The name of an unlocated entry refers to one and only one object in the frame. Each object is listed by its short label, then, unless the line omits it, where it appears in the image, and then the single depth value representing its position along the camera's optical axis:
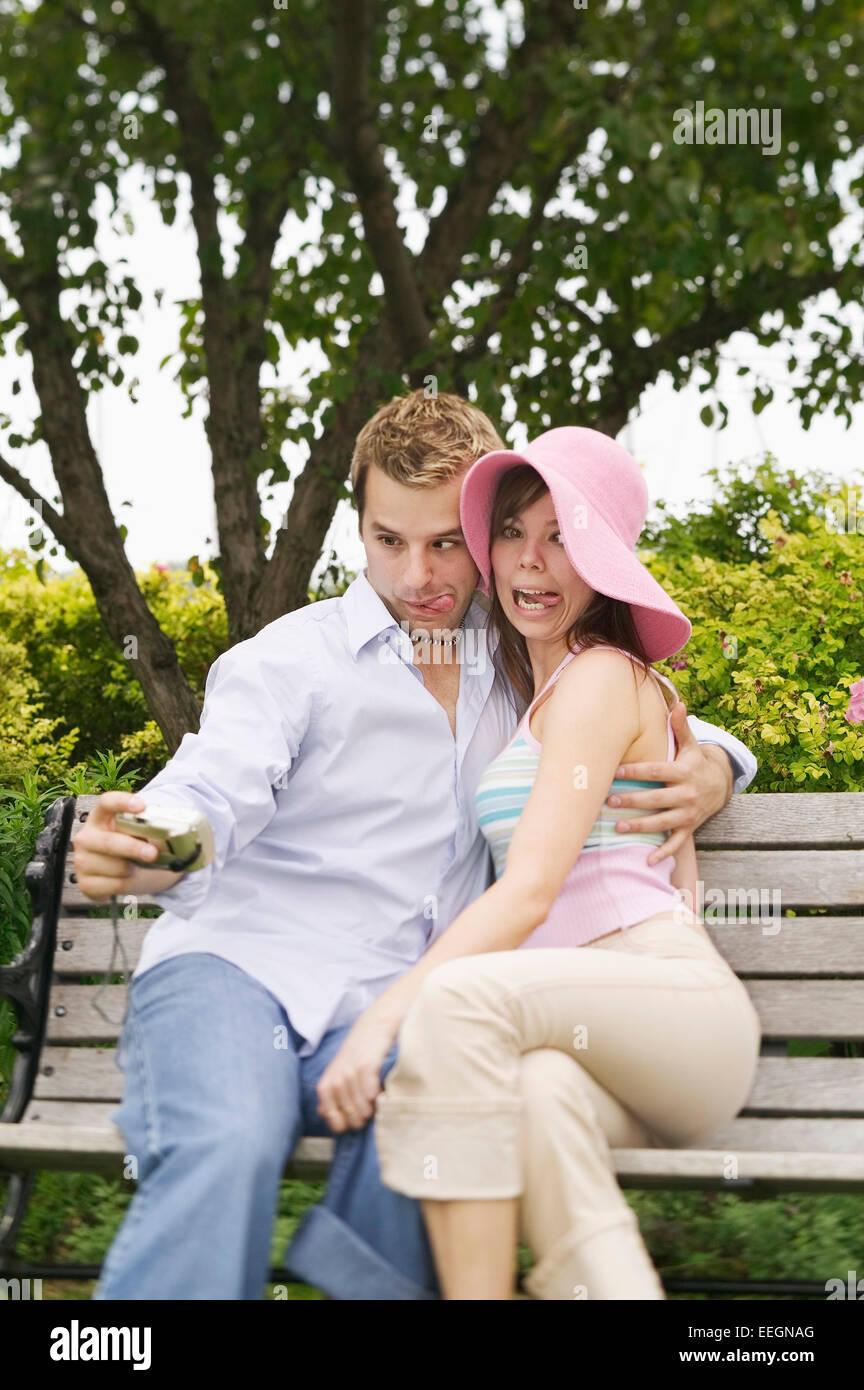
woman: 1.93
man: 2.01
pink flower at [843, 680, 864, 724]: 3.67
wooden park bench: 2.42
